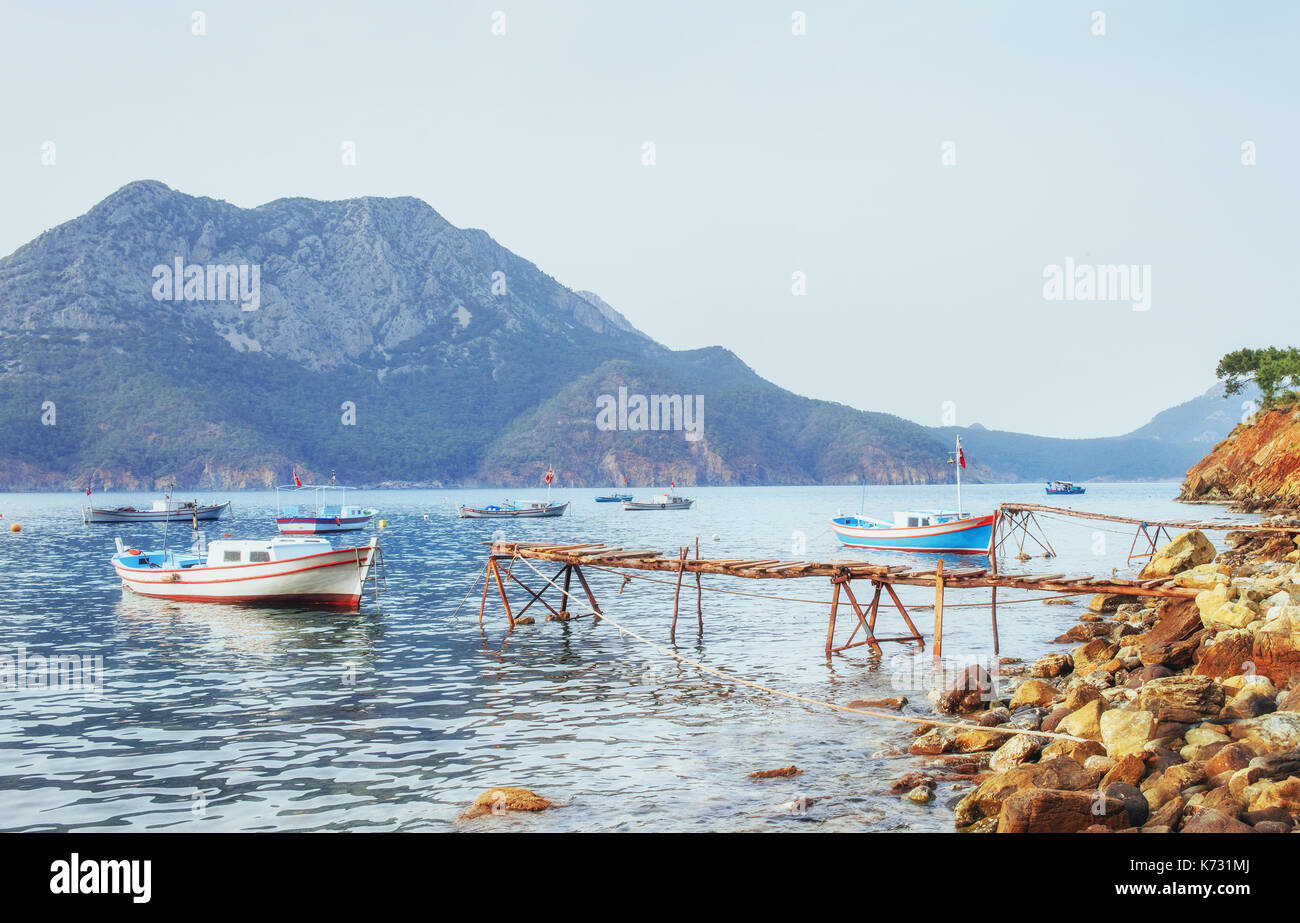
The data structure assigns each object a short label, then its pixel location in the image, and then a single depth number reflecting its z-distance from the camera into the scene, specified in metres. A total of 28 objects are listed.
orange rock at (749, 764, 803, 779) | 16.56
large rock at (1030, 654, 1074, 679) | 24.39
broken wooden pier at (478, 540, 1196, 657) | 25.94
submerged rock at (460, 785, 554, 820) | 14.71
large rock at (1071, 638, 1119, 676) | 23.69
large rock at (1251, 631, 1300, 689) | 17.61
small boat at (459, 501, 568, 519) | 131.76
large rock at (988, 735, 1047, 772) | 15.75
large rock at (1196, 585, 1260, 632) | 20.66
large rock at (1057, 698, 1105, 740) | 16.41
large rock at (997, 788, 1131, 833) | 11.87
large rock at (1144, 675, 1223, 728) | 15.78
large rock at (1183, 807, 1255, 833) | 10.80
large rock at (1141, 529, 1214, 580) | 32.47
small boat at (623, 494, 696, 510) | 162.38
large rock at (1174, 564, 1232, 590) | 24.62
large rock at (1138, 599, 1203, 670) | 20.91
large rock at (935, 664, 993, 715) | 20.86
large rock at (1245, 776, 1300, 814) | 11.39
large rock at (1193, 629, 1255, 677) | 18.53
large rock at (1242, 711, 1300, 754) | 14.06
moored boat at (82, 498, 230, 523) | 118.12
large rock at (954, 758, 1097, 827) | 13.62
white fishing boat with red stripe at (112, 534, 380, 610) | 40.28
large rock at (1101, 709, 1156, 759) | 15.06
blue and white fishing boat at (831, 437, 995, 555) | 65.50
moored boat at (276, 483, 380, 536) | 104.44
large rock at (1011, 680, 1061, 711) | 20.23
